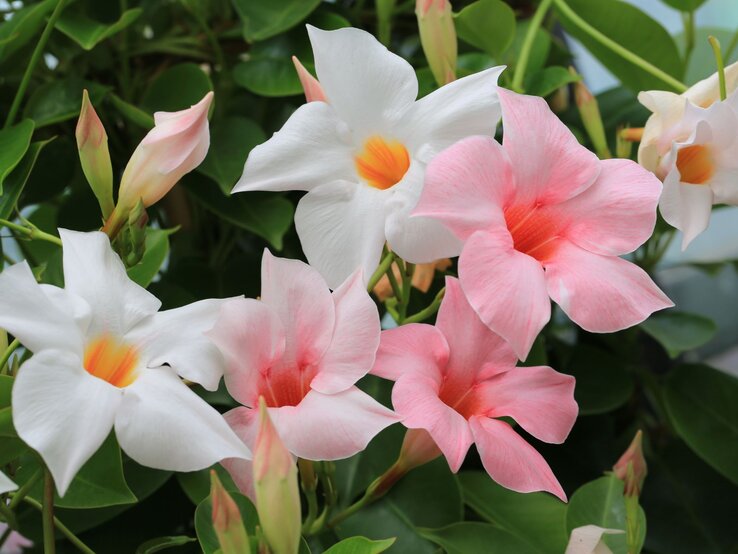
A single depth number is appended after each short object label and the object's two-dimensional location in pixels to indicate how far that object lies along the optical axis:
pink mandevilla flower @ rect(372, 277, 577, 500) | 0.52
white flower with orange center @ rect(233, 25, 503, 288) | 0.53
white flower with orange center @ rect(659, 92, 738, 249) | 0.54
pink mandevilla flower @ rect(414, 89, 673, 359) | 0.50
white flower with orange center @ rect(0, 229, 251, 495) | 0.49
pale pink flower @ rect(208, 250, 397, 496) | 0.51
